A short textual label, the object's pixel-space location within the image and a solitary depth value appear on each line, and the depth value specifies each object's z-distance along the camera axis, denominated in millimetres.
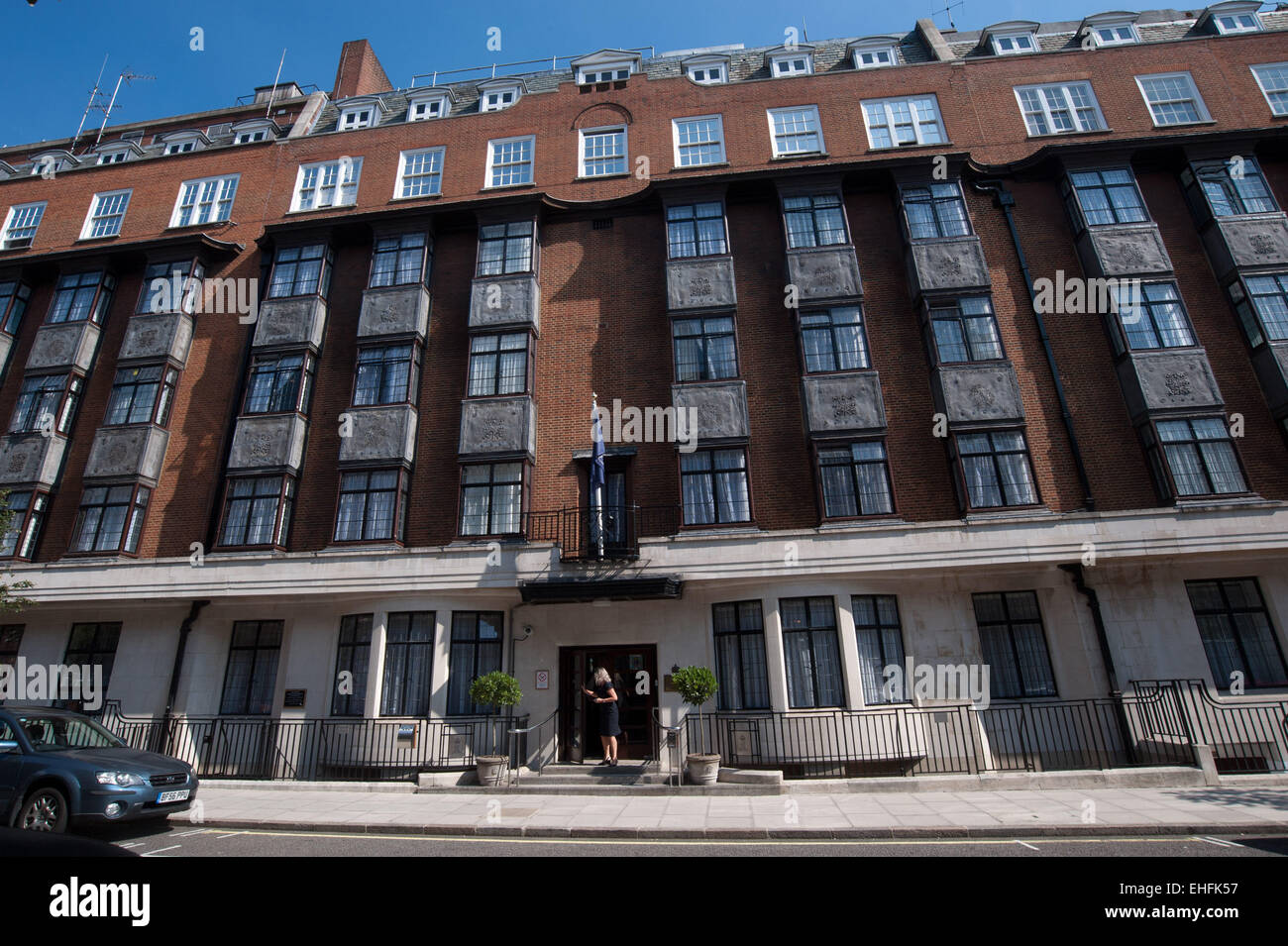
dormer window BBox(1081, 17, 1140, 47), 22228
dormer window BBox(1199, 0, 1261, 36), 21766
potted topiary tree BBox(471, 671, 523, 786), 13672
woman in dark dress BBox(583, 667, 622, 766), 14008
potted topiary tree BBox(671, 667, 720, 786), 12977
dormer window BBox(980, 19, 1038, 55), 22672
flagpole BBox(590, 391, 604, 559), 16016
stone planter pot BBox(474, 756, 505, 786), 13203
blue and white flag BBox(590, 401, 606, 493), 16172
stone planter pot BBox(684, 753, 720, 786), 12414
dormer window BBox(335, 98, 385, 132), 24453
